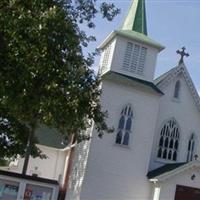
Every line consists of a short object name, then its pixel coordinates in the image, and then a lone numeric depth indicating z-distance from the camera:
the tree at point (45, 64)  15.69
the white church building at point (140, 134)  28.58
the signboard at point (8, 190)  17.81
